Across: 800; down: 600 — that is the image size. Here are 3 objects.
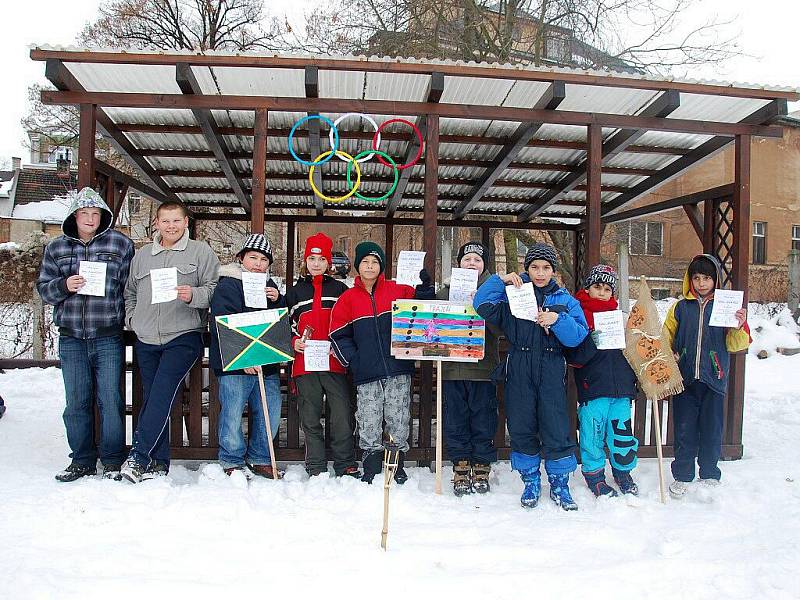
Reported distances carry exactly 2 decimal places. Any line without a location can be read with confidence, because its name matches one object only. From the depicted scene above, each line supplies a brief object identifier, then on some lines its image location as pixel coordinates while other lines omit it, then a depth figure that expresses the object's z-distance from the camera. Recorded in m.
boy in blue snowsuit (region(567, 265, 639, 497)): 4.23
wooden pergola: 4.68
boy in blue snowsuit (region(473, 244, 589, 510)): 4.06
